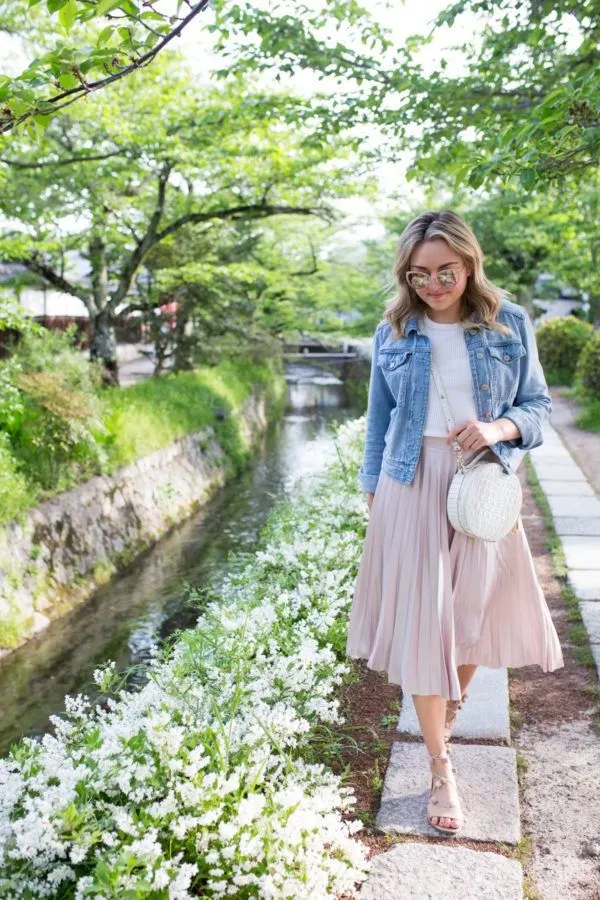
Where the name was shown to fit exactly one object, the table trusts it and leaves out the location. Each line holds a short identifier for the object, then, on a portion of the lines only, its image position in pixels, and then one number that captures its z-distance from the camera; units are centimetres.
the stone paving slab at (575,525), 703
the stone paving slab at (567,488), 868
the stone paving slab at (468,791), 286
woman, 287
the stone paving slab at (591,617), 471
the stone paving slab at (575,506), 773
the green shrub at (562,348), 2072
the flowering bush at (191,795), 223
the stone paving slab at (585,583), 538
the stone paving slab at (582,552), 606
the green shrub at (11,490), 747
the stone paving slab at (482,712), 359
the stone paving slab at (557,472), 955
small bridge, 2870
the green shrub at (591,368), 1488
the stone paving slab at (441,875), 246
